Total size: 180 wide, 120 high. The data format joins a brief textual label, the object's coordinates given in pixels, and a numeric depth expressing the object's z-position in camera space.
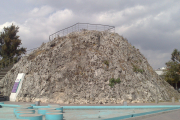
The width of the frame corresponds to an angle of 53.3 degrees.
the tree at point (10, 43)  37.41
